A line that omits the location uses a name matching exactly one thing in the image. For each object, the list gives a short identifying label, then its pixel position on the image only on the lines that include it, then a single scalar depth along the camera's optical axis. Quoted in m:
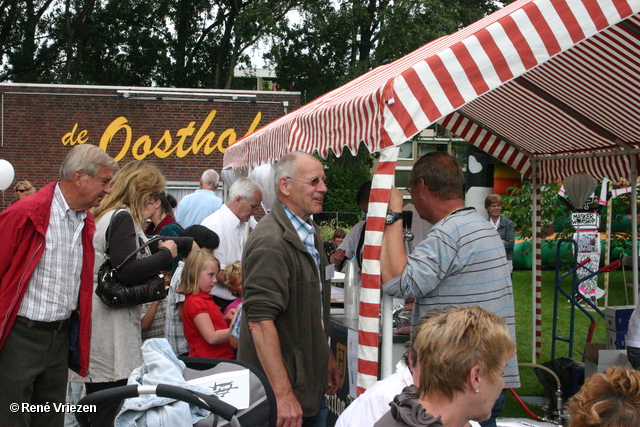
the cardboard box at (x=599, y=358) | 4.60
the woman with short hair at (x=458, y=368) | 1.79
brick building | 17.45
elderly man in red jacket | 2.90
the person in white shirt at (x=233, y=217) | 5.96
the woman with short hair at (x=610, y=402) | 1.74
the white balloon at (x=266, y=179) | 7.48
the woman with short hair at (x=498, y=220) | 9.53
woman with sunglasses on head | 3.36
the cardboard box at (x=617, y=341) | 5.32
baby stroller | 2.09
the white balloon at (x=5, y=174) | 10.77
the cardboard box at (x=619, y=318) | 5.36
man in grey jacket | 2.69
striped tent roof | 2.94
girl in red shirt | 4.16
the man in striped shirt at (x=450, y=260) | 2.79
